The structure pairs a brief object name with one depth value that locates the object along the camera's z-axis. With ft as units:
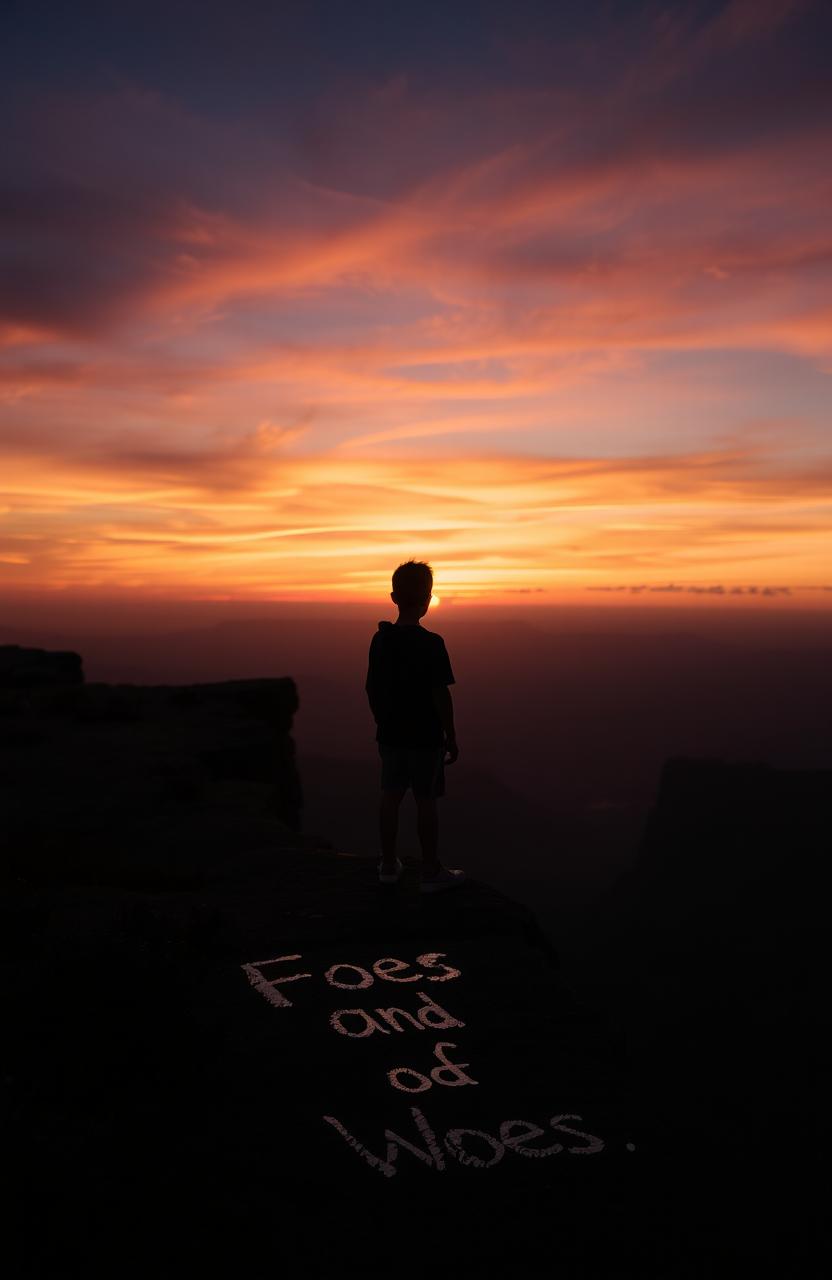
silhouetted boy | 22.98
